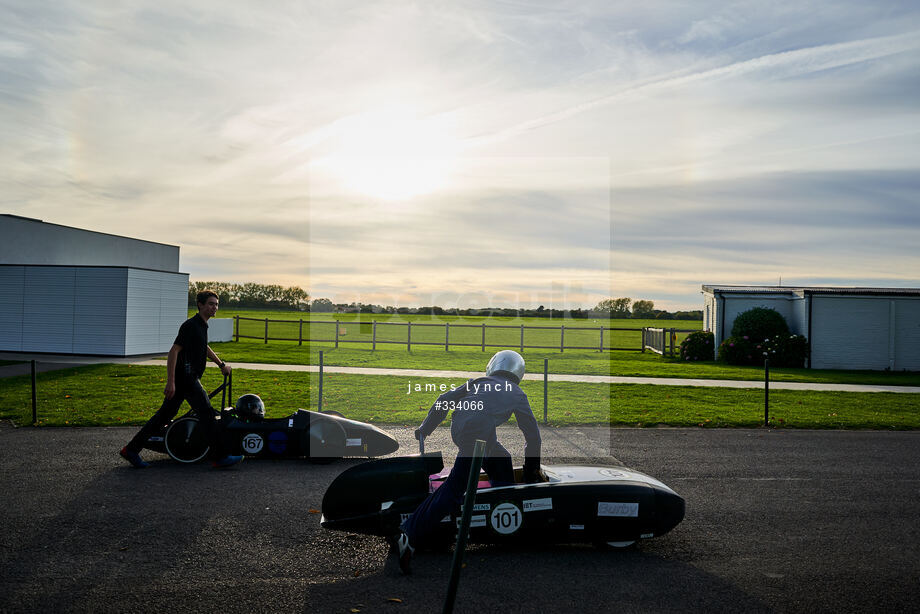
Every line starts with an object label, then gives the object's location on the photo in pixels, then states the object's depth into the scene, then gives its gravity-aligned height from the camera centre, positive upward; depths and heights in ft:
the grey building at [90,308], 78.43 +0.99
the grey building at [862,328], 80.02 +0.33
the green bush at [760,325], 82.74 +0.47
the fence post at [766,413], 38.11 -4.85
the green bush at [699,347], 88.12 -2.53
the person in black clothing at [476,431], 16.17 -2.70
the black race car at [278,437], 26.23 -4.64
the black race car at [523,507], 16.76 -4.62
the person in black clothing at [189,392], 25.36 -2.80
